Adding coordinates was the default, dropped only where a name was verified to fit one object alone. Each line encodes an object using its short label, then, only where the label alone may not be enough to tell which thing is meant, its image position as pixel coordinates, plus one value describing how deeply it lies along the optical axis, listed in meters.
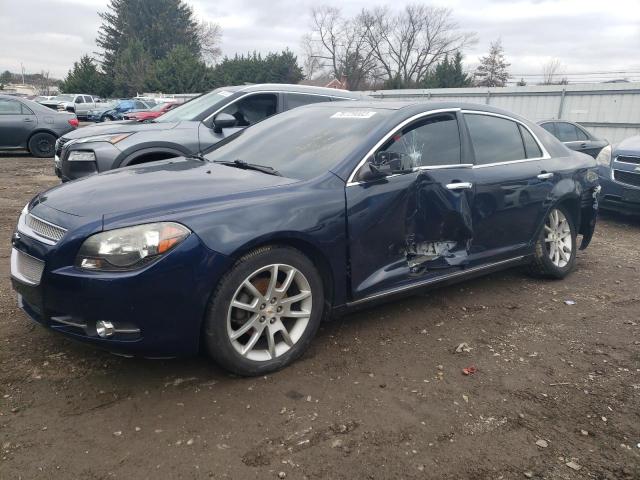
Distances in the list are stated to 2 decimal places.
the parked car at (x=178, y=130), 6.11
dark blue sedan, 2.66
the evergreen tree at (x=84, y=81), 54.19
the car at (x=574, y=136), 11.41
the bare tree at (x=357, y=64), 61.31
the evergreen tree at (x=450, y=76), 48.18
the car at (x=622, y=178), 7.51
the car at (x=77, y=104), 29.47
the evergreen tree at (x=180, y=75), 48.25
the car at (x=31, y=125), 12.70
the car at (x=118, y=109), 29.45
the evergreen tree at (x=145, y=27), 62.16
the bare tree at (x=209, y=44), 72.25
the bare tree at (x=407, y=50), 60.00
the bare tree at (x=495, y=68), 59.48
